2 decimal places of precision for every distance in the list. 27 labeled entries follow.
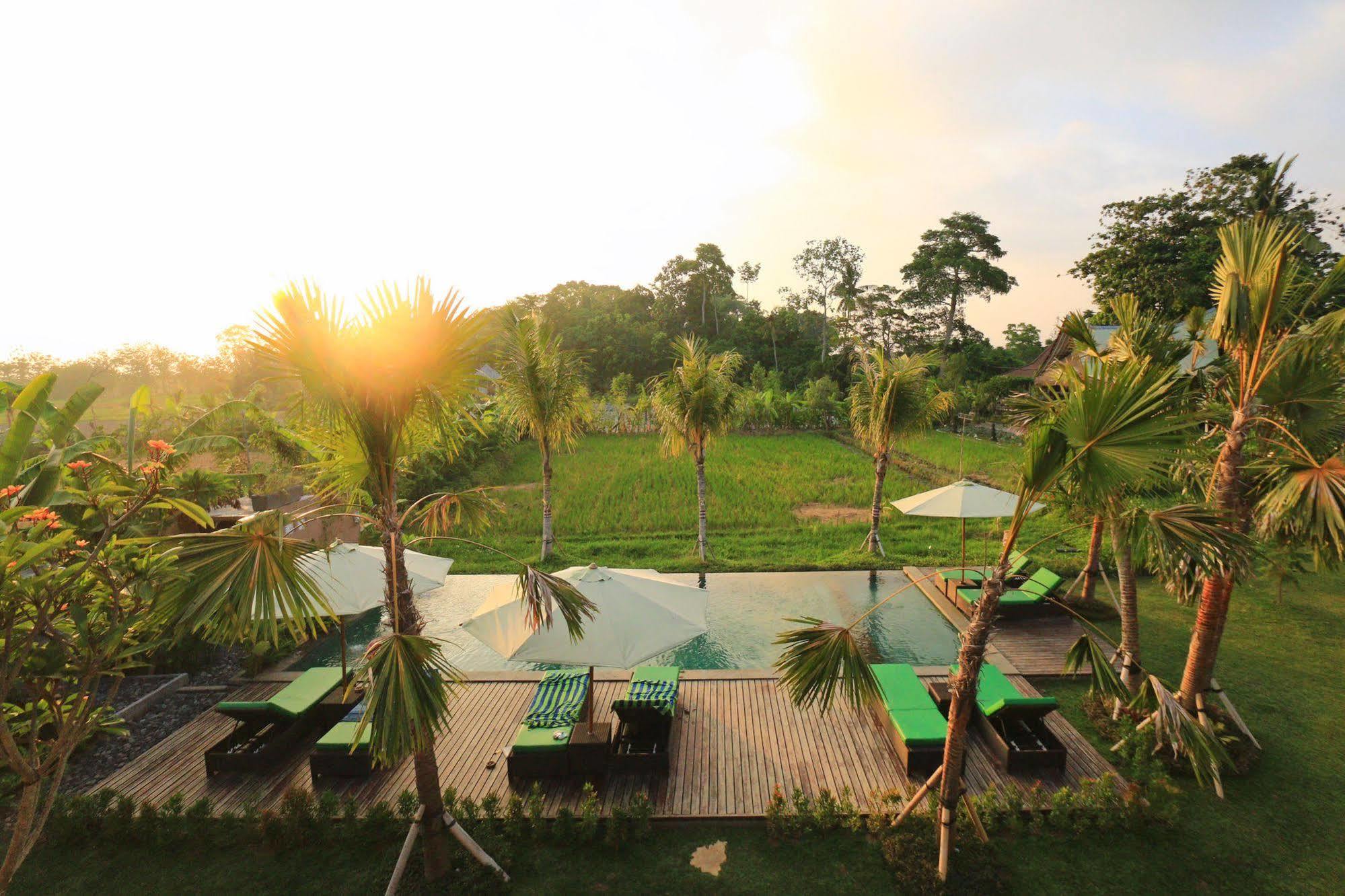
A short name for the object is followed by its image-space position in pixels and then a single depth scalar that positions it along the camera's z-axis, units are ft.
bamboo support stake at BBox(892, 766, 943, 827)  17.29
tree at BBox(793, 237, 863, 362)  199.82
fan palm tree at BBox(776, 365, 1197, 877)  13.12
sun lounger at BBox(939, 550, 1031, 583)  37.29
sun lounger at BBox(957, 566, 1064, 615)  34.09
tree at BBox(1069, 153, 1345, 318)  74.23
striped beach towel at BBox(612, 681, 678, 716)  22.57
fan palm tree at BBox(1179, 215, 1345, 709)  17.57
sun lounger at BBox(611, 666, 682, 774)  21.58
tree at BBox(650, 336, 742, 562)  46.21
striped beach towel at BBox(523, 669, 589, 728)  22.62
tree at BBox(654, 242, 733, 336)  203.82
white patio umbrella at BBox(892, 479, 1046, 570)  35.88
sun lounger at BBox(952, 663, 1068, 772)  21.35
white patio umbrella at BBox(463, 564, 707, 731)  20.71
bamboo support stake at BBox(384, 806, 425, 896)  16.40
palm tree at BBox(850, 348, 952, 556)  45.47
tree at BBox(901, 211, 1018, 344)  168.25
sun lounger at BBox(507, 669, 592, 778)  21.20
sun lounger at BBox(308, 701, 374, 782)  21.34
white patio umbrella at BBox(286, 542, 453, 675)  24.14
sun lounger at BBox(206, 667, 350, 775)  22.04
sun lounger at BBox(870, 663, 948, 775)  21.07
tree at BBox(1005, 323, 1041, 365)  214.28
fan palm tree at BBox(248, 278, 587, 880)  13.19
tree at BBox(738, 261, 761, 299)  241.76
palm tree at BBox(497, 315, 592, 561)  44.34
